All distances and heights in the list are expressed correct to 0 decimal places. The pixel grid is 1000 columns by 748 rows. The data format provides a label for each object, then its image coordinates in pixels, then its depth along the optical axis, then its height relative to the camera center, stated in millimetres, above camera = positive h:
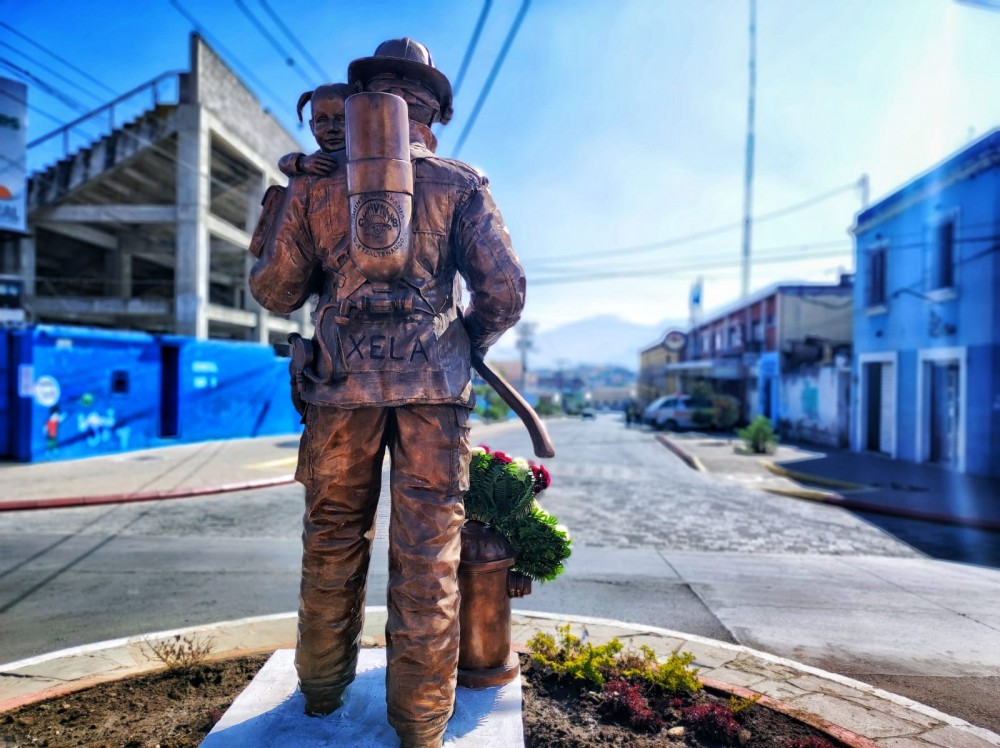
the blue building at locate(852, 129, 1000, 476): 11805 +1452
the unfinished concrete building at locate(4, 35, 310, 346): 16812 +4766
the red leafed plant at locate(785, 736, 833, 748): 2330 -1351
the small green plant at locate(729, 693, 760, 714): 2609 -1349
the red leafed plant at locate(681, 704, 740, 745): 2463 -1356
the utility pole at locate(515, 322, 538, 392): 56331 +3934
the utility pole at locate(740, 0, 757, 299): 25344 +8898
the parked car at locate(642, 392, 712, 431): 25797 -1315
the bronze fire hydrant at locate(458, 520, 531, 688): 2693 -1019
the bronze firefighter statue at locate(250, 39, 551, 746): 2168 +81
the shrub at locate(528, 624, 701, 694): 2773 -1322
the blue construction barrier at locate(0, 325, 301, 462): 11250 -389
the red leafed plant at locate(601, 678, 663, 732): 2555 -1357
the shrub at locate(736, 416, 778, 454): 15461 -1330
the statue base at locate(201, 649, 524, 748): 2223 -1285
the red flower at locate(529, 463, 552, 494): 3070 -490
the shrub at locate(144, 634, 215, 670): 2965 -1362
